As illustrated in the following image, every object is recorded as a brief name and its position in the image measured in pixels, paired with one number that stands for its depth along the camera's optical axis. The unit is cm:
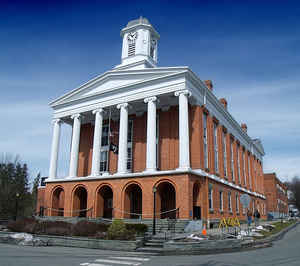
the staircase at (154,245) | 1557
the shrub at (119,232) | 1752
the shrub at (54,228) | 1948
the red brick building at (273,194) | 7401
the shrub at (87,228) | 1910
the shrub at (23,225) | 2103
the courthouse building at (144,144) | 2642
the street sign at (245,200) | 1695
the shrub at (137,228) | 1948
